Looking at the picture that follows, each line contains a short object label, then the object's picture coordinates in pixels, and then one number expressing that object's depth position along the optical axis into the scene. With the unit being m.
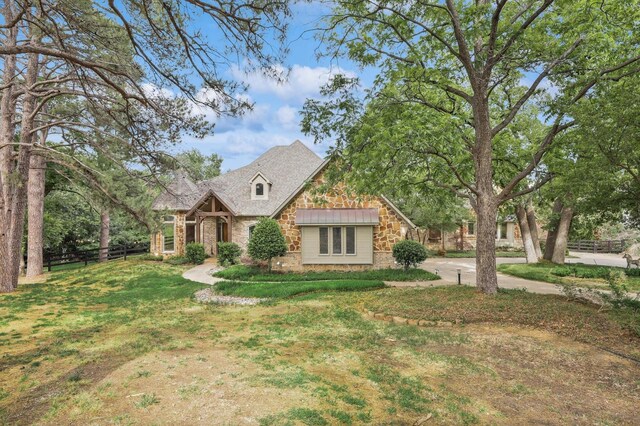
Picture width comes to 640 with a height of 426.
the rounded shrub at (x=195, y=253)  22.75
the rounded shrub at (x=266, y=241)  17.94
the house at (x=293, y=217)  19.19
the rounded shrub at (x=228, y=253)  21.16
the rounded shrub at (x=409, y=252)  18.19
